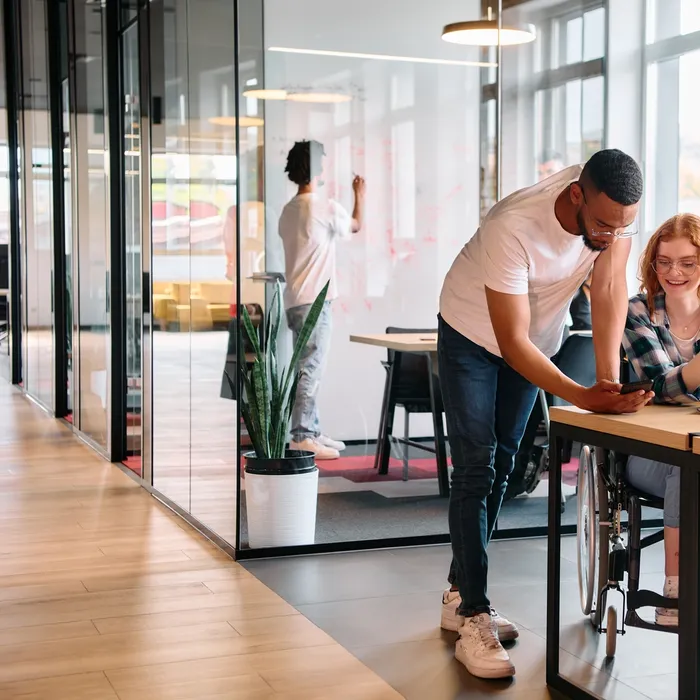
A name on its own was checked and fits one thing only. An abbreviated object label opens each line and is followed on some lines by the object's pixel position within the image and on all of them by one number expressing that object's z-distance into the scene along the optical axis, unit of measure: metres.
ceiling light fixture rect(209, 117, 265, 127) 4.34
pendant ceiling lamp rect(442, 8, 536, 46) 4.57
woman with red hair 3.19
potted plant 4.39
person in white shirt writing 4.38
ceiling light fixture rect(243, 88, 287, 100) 4.33
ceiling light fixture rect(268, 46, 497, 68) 4.35
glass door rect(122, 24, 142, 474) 6.04
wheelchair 2.98
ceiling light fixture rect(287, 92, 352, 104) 4.34
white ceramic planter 4.39
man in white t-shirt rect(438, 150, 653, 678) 2.83
